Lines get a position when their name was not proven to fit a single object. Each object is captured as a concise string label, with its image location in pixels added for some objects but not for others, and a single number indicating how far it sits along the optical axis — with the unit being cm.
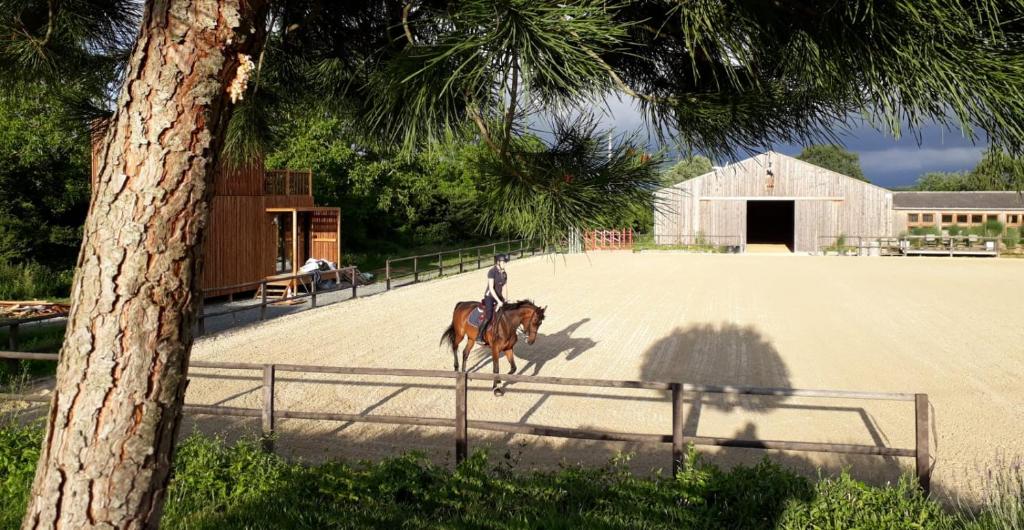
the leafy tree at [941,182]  6888
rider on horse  848
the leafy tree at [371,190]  2619
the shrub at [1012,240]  3347
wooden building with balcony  1628
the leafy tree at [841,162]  8422
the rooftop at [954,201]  3675
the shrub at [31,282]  1548
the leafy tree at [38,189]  1695
